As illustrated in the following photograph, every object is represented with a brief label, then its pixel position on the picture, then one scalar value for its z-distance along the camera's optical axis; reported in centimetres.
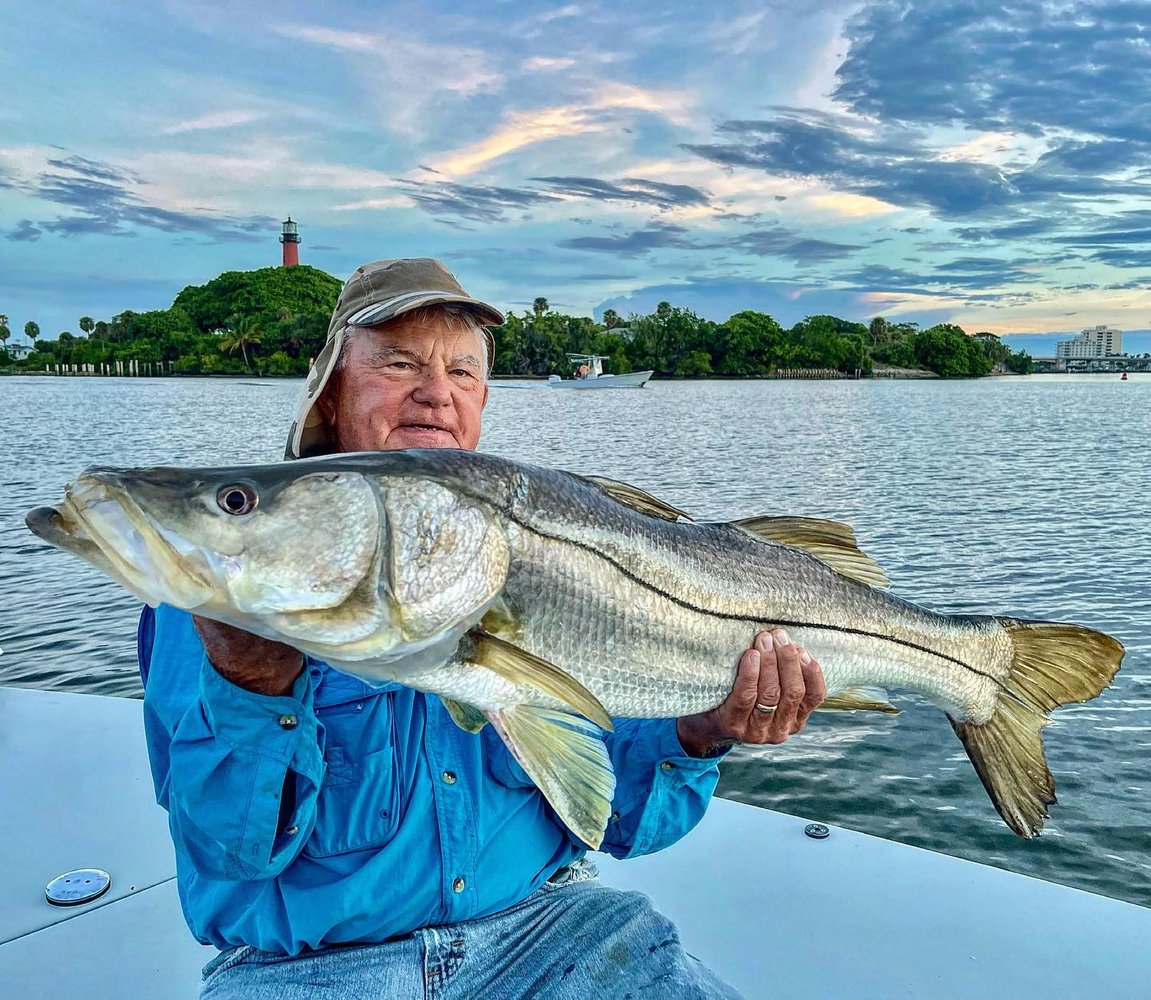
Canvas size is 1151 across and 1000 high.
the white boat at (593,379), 10531
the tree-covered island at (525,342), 13138
